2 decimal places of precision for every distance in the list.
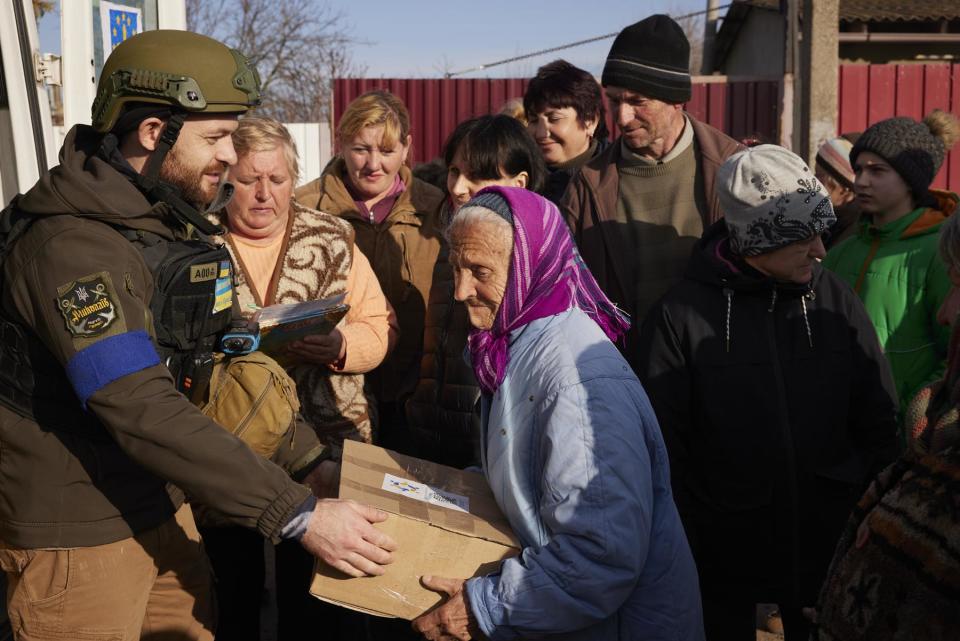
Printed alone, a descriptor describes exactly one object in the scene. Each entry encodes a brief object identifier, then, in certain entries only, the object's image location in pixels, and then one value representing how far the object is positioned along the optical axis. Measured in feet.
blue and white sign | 14.33
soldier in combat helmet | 7.34
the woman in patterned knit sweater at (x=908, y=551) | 5.16
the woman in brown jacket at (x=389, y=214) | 13.83
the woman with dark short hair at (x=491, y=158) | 12.19
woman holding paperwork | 11.96
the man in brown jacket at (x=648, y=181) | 12.34
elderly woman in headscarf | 6.98
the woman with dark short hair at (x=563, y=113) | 15.10
